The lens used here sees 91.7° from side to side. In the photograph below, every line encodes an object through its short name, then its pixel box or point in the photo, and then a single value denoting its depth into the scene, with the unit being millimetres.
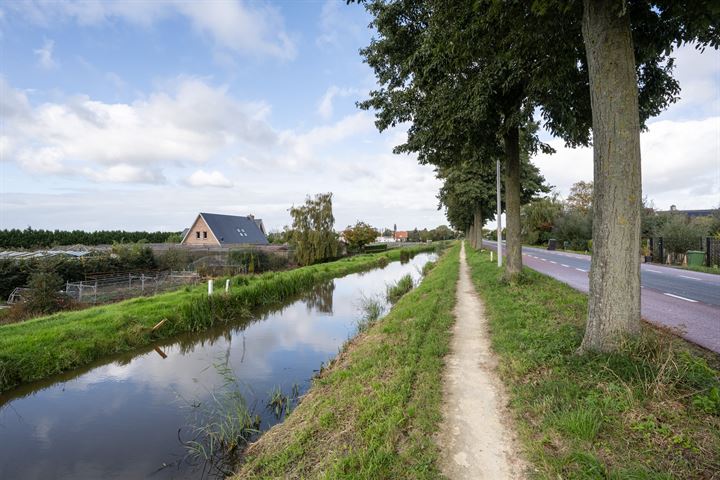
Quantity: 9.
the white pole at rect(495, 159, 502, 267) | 15855
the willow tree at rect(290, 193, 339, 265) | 31828
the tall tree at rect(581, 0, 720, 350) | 4141
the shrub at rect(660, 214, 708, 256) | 21156
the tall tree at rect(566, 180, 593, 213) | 55250
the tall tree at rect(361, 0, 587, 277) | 5691
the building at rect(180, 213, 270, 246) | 43688
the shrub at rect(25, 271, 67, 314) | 12180
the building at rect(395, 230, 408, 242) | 129750
